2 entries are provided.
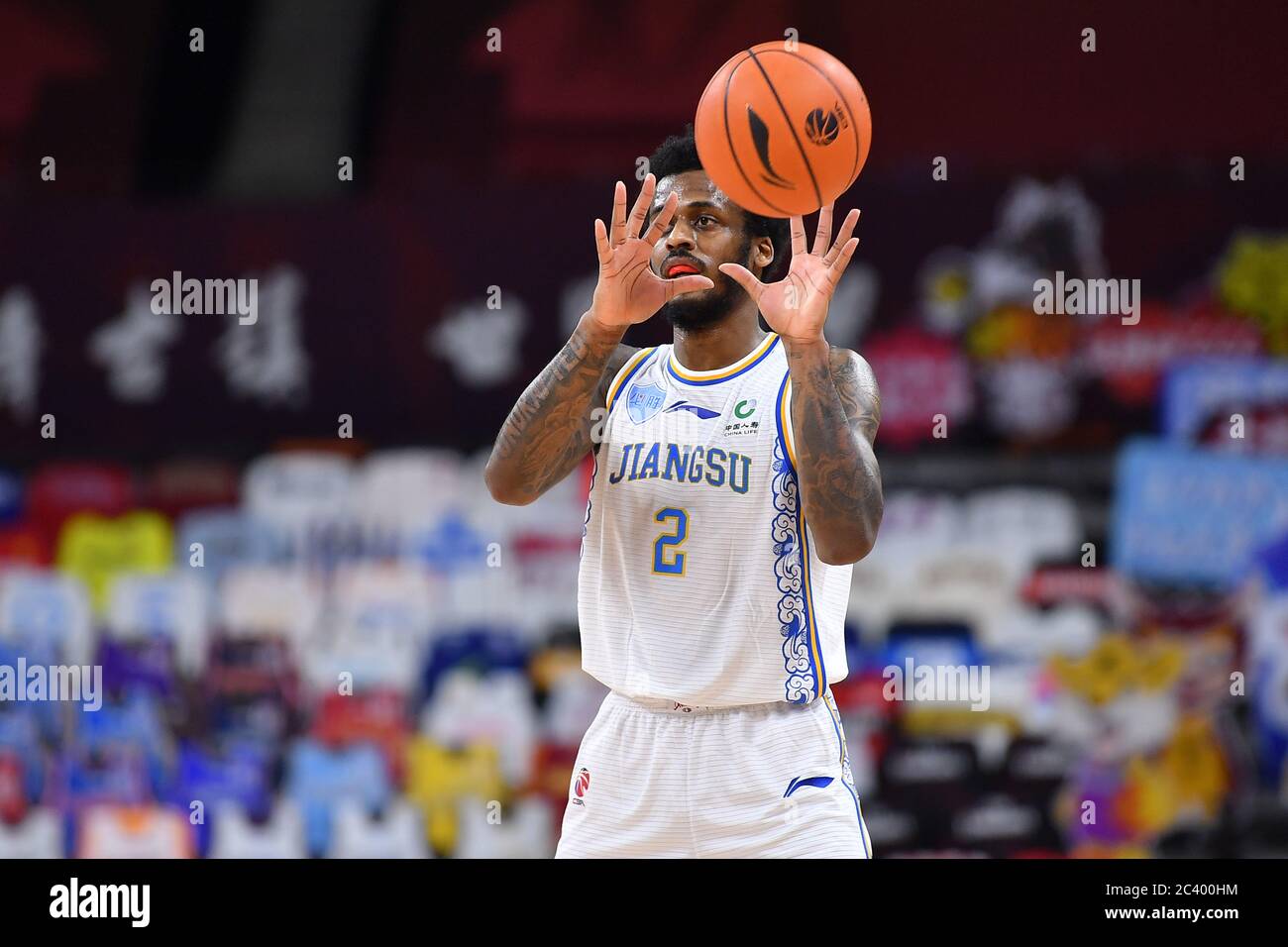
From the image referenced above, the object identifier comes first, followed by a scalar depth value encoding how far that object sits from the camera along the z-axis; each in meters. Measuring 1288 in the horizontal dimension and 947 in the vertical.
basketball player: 3.31
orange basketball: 3.53
